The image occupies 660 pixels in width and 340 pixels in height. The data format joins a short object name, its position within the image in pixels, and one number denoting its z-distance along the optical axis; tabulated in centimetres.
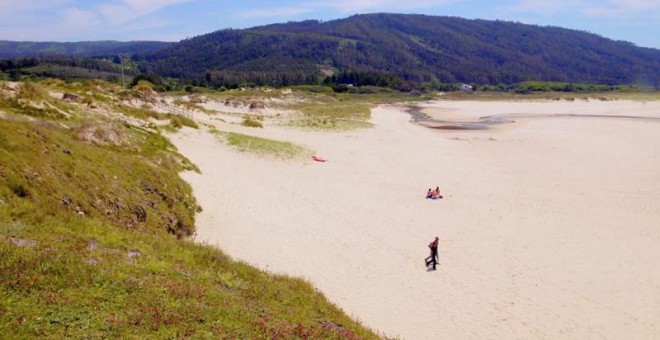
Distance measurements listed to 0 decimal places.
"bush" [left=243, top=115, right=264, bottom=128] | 4208
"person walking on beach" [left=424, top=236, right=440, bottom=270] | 1445
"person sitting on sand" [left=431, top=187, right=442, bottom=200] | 2261
